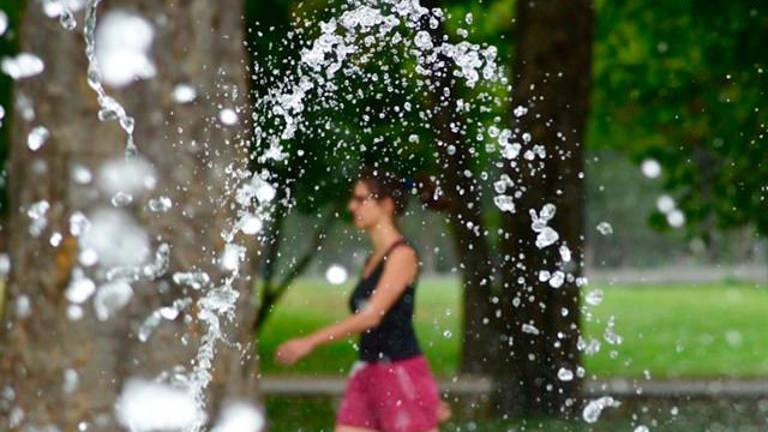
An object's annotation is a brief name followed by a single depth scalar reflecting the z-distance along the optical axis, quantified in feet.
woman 41.42
